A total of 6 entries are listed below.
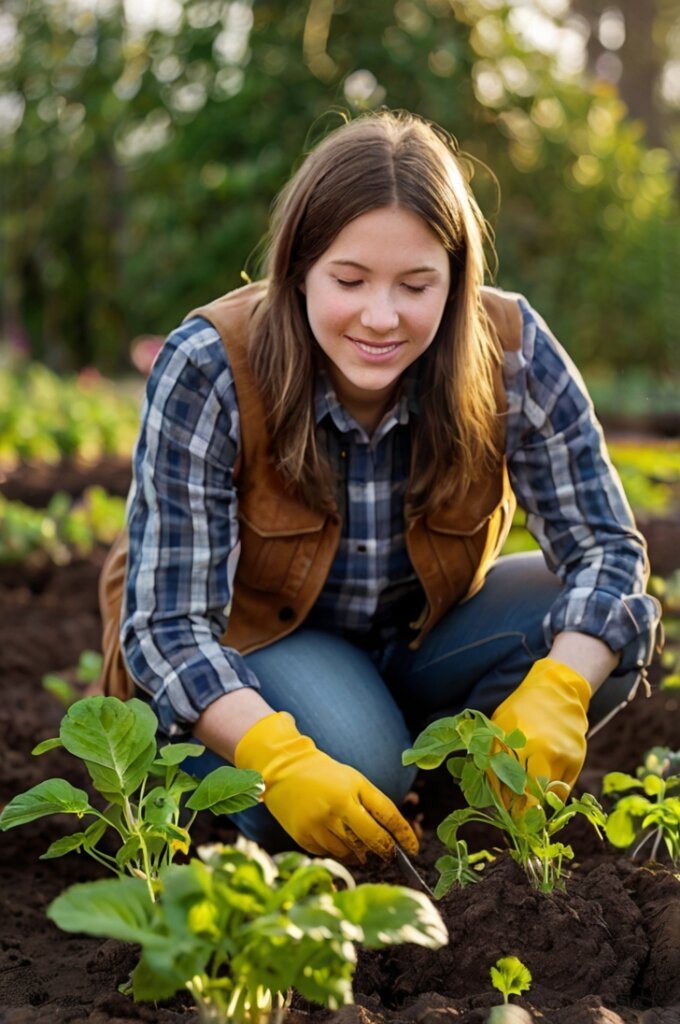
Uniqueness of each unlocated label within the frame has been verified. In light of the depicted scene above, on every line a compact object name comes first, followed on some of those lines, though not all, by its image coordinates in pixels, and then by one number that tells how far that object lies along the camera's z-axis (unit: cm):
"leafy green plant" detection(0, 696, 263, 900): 201
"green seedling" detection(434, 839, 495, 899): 210
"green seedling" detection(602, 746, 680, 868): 212
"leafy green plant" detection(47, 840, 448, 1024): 179
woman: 227
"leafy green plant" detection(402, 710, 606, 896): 206
